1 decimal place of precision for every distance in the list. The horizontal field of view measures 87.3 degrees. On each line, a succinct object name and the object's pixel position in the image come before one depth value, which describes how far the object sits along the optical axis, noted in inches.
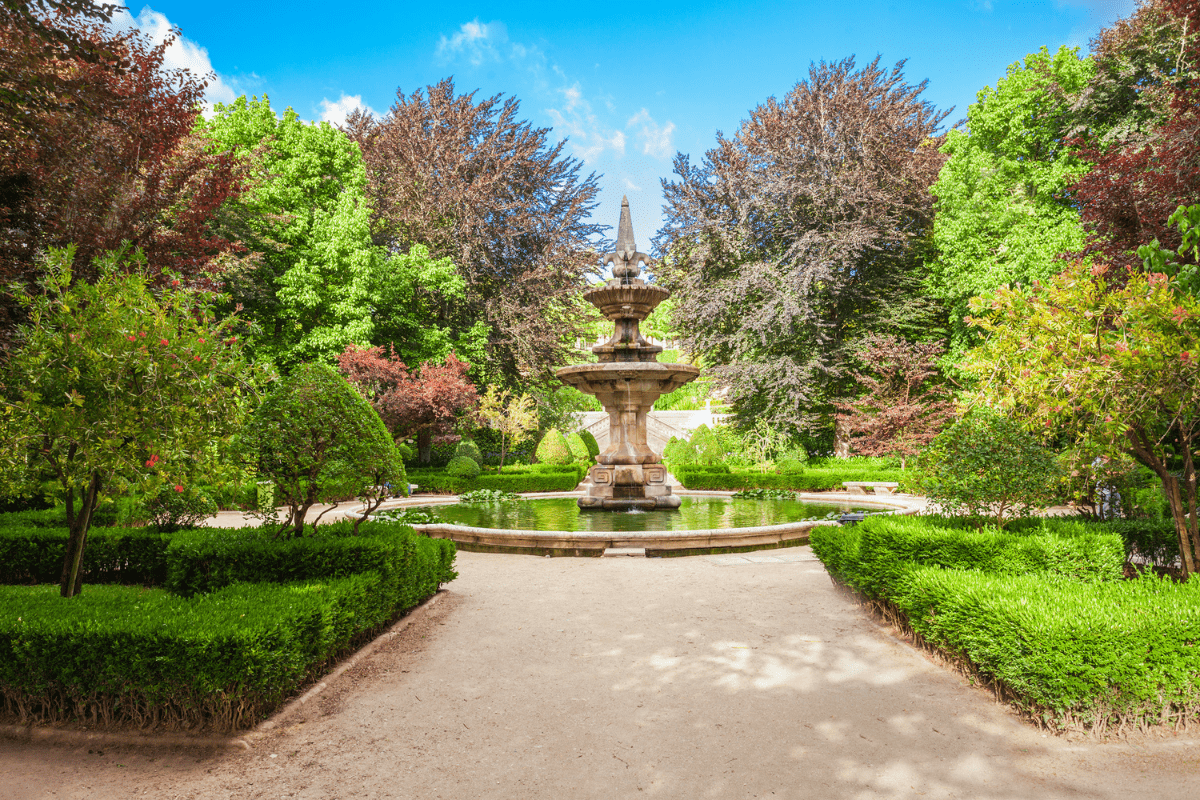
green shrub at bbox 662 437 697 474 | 811.0
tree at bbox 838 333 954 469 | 857.5
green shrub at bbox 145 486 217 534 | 326.8
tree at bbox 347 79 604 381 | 979.9
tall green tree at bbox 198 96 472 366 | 864.3
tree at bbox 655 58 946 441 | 926.4
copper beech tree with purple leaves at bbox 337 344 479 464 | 805.9
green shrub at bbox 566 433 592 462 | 1029.8
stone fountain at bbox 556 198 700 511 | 511.2
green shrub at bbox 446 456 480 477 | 780.6
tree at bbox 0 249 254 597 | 184.9
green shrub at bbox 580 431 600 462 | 1205.5
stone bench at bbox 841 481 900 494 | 735.1
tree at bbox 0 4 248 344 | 283.2
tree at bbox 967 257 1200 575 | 213.0
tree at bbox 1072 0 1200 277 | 441.7
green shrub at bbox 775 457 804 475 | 766.5
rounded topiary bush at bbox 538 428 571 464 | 894.4
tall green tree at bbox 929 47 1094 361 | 792.9
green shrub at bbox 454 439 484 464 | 866.8
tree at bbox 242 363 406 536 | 232.2
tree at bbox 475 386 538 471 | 901.2
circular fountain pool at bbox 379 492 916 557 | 391.9
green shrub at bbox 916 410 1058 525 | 250.7
